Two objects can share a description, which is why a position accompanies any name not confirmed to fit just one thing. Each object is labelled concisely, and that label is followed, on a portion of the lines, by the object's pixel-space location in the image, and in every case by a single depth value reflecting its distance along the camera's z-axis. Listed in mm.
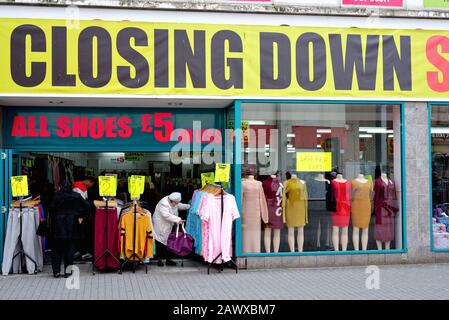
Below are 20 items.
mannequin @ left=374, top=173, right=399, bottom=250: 12453
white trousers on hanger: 11086
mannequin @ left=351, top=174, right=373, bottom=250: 12391
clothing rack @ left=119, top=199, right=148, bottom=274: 11250
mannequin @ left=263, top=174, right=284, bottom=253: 12023
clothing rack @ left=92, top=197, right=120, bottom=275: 11234
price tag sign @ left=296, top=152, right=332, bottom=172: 12164
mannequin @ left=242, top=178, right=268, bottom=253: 11852
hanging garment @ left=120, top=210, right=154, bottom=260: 11234
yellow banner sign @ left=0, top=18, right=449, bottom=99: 11258
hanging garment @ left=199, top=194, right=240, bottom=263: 11336
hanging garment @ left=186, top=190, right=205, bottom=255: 11695
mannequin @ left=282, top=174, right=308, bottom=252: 12133
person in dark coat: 10773
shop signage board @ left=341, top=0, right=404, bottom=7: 12232
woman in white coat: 11797
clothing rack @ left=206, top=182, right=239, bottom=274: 11355
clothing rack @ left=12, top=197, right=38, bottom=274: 11117
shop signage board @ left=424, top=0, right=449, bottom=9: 12422
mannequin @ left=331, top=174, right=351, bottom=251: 12258
